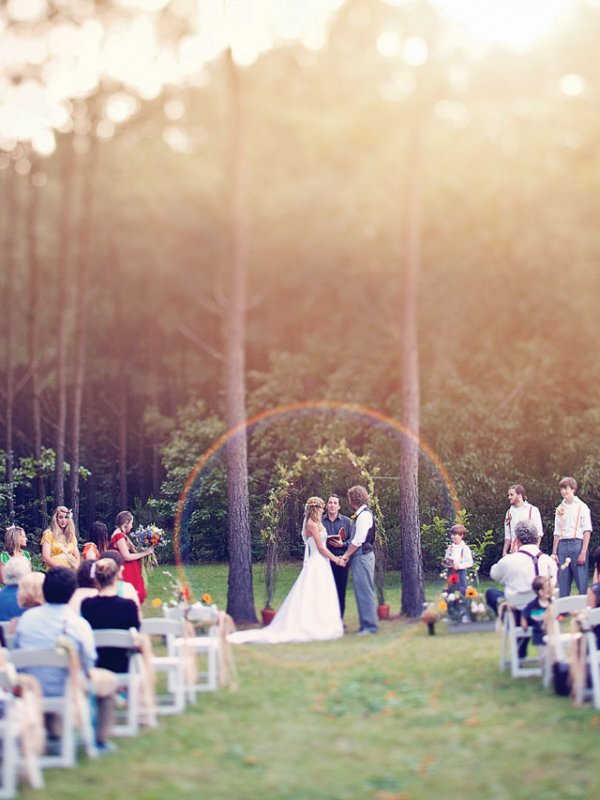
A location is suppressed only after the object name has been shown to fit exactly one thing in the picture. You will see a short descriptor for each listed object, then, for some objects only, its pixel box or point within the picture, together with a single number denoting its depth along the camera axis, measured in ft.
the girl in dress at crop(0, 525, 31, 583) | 41.57
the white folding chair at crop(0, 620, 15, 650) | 32.90
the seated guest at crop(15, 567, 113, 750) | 27.43
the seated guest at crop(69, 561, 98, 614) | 34.76
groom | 51.37
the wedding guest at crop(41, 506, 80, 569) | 50.49
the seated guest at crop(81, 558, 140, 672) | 31.37
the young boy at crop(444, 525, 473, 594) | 53.62
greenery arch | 59.16
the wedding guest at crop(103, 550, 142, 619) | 34.76
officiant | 52.90
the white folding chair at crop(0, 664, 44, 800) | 23.39
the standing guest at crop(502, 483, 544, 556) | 51.80
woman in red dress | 52.13
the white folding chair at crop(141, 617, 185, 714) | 32.83
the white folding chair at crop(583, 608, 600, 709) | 30.81
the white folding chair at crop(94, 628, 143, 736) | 29.32
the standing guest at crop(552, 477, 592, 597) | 52.37
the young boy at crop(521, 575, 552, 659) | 36.55
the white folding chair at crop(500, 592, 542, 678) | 36.73
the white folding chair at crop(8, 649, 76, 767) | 25.82
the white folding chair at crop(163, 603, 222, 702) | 34.94
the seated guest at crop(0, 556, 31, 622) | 35.45
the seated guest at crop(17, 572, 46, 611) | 29.55
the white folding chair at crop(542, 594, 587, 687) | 33.78
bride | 50.14
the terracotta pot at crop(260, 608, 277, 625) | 55.93
